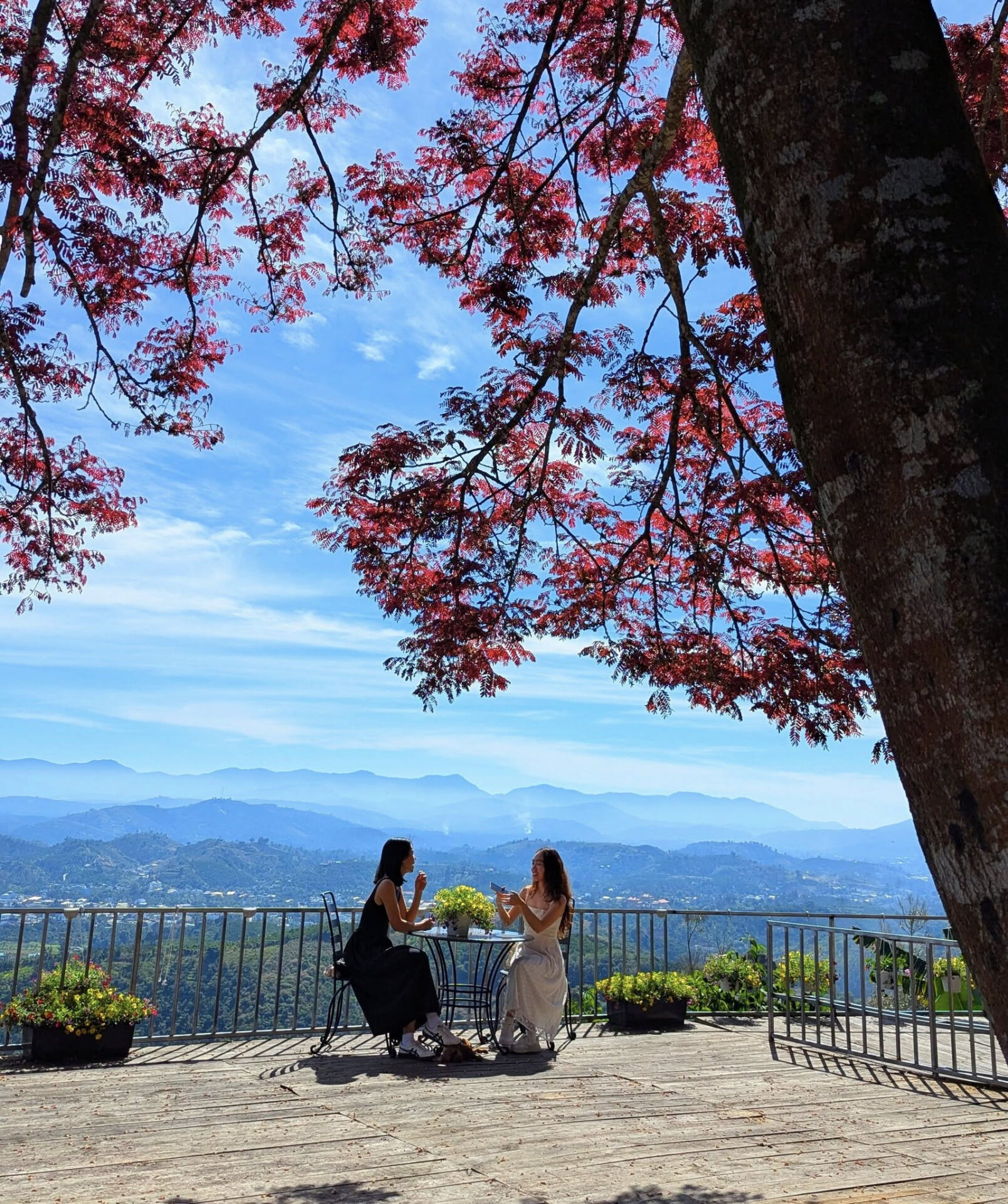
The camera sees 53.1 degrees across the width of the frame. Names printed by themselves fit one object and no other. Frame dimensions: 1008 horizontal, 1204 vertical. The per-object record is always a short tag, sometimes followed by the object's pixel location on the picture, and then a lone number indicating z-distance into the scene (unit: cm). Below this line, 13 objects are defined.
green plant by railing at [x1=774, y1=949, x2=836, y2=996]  1117
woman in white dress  818
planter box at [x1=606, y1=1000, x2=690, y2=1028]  975
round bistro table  838
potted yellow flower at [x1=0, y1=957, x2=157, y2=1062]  746
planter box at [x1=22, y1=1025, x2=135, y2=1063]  747
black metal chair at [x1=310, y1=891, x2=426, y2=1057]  803
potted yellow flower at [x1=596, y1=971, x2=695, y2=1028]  975
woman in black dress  773
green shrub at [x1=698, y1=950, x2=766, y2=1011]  1112
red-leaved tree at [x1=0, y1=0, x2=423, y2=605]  634
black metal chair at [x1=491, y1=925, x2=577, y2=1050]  856
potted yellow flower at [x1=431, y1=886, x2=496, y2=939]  848
